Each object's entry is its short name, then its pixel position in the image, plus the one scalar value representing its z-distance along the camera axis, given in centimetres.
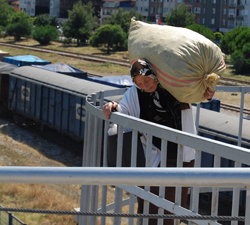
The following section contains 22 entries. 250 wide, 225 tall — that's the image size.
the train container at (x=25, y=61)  2481
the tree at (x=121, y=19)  6241
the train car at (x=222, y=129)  952
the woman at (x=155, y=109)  354
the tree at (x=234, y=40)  4556
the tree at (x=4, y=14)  7656
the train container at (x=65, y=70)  2005
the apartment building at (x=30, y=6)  11719
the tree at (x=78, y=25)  6006
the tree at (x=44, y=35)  5822
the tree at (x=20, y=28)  6476
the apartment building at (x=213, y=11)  8050
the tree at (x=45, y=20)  6900
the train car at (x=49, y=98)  1430
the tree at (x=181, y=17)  6216
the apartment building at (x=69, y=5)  11056
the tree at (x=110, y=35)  5228
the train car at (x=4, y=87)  1870
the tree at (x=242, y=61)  3945
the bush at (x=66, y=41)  6011
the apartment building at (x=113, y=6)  9738
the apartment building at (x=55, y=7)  11181
